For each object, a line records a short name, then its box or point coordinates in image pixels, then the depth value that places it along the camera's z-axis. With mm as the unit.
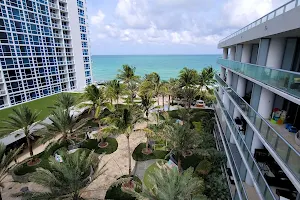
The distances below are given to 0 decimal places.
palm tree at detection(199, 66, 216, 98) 35094
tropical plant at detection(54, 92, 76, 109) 27334
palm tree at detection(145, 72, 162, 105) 33312
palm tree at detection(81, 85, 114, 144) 25078
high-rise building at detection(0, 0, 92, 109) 31828
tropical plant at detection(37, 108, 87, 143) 19734
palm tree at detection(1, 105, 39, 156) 20183
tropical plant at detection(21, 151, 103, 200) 11977
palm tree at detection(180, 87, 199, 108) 31497
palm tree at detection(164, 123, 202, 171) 17703
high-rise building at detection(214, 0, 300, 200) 8047
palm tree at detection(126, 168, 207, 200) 11066
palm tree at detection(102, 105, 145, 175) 16828
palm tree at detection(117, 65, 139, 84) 35406
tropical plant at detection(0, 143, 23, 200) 14227
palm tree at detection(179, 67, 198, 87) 33031
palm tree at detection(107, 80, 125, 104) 28159
